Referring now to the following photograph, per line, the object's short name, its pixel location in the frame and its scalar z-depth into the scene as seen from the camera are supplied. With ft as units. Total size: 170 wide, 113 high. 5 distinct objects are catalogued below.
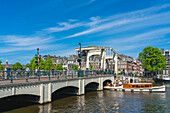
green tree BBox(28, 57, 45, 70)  207.10
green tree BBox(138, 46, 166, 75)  203.41
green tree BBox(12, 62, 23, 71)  280.51
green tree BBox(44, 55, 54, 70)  233.39
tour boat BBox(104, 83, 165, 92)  125.19
